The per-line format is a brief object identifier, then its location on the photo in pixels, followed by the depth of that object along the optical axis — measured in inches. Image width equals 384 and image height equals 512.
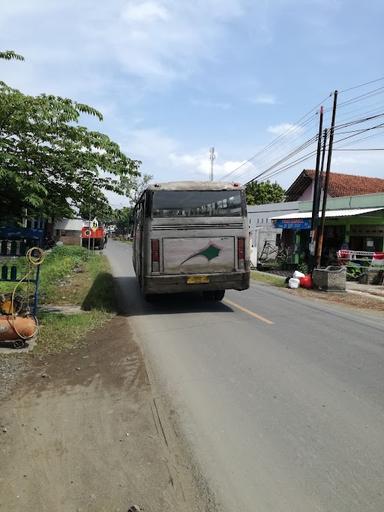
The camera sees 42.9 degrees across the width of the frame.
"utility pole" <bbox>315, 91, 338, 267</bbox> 821.6
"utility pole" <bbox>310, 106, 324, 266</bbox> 837.8
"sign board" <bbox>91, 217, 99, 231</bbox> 1232.2
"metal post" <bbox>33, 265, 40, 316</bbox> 356.8
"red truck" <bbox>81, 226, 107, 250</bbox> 1856.5
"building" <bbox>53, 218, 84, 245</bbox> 2293.1
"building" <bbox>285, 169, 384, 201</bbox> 1390.3
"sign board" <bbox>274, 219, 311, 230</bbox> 1098.7
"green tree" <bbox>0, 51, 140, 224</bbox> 316.5
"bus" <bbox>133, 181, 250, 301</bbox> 444.8
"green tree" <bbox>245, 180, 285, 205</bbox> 2283.6
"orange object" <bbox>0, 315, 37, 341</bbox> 299.9
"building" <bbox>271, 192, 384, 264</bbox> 943.3
